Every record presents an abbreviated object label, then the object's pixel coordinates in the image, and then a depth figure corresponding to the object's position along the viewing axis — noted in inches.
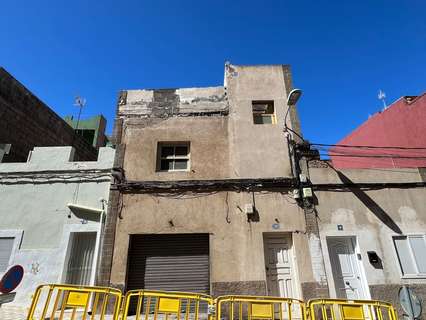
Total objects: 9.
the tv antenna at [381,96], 663.8
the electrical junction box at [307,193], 362.0
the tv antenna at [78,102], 664.4
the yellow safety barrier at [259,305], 227.5
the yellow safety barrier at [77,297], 228.5
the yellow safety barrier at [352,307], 224.8
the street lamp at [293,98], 361.1
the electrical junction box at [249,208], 355.3
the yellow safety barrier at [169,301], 230.5
